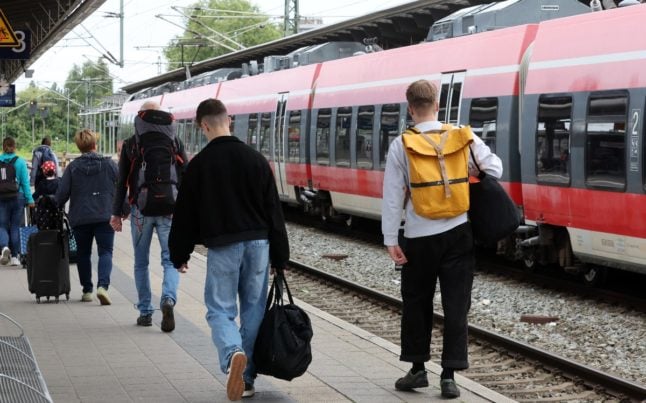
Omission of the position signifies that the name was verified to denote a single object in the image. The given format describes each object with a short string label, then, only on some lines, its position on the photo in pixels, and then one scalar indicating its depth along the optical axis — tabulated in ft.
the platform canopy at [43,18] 62.80
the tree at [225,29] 432.66
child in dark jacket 49.60
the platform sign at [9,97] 96.28
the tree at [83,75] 520.83
